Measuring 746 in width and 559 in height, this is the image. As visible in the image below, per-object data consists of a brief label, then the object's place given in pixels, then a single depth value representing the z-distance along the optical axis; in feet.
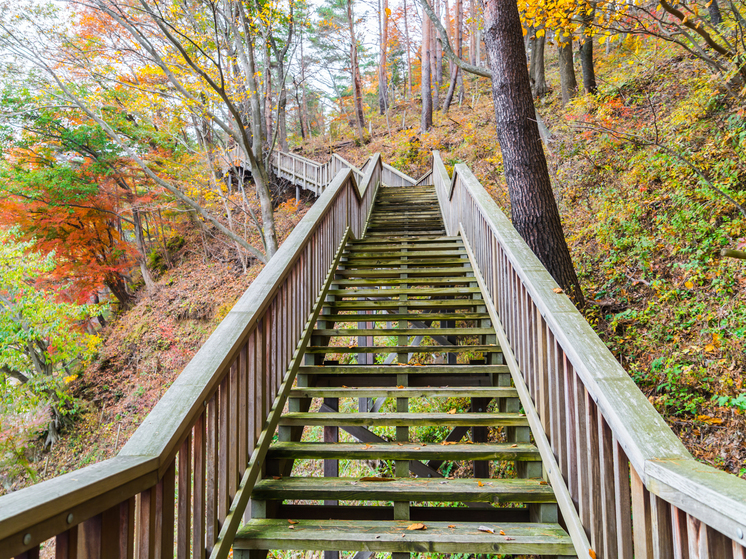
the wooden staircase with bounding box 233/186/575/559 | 6.50
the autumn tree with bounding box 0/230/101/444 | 31.81
